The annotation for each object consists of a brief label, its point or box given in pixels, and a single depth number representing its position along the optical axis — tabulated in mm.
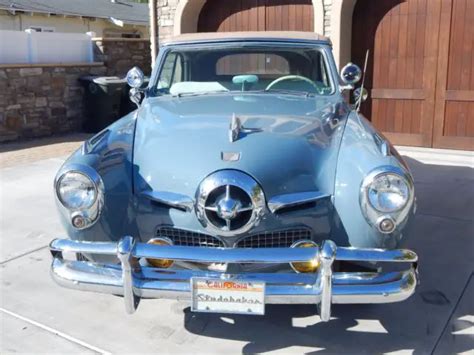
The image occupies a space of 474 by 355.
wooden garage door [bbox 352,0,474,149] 8062
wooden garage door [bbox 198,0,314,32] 9219
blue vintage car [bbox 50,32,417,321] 2617
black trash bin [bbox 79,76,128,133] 10828
